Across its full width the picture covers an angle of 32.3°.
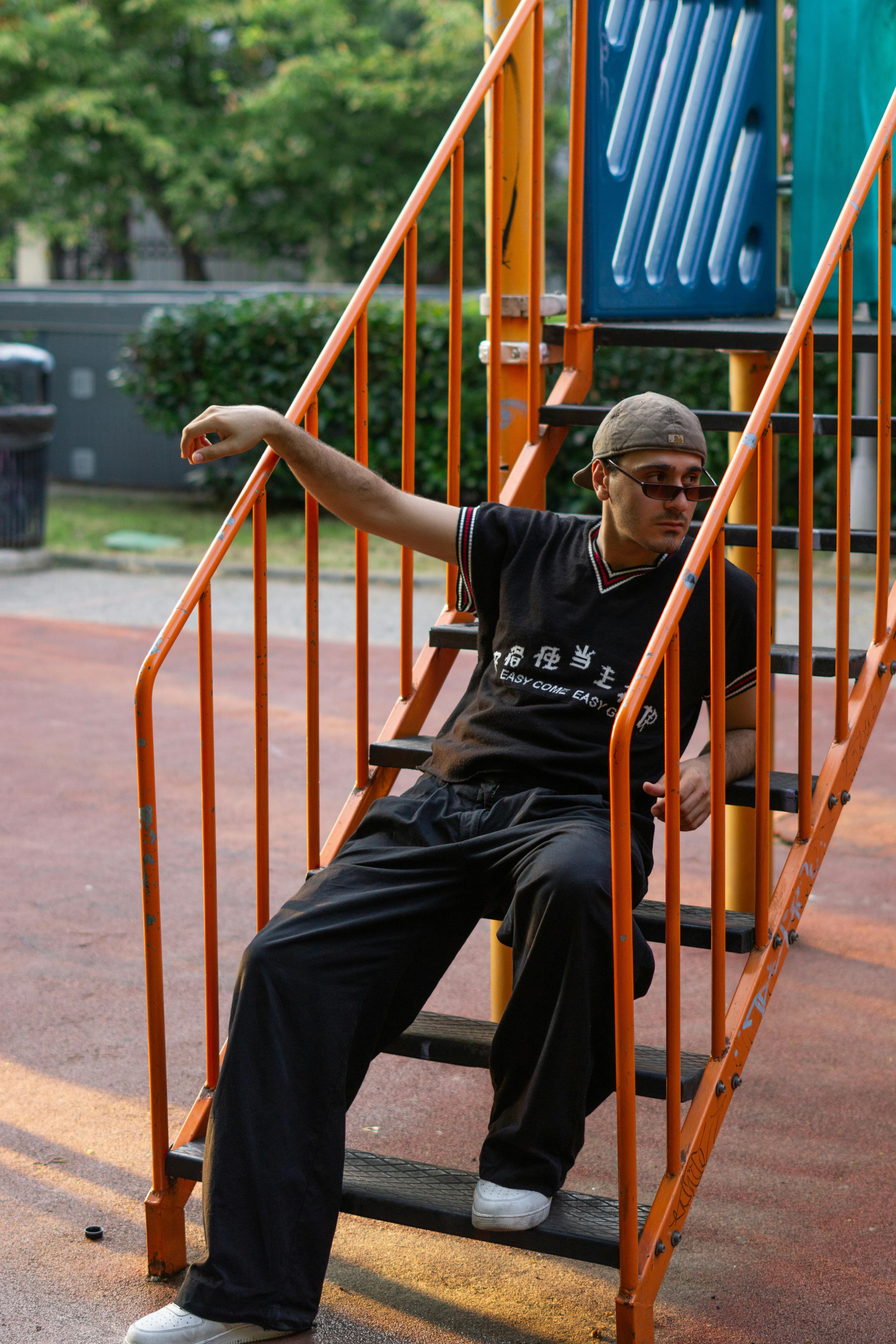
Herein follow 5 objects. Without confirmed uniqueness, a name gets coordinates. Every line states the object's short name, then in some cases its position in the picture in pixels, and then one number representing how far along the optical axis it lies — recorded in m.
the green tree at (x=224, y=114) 21.72
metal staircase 2.64
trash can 11.11
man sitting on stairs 2.62
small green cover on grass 12.19
